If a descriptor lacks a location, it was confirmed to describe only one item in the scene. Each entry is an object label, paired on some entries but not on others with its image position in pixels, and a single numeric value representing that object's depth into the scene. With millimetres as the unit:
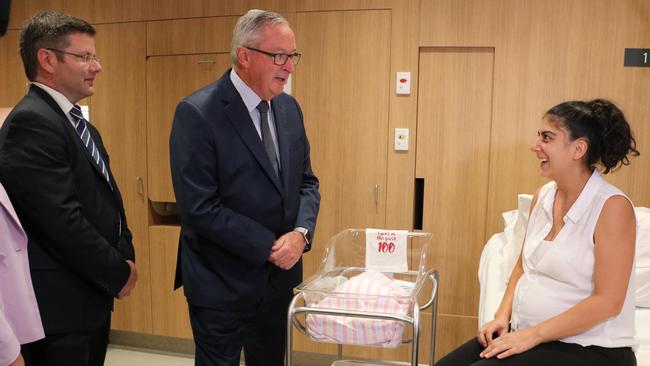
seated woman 1740
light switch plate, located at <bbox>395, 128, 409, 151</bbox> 3339
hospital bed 2322
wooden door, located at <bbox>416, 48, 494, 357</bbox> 3275
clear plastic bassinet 1771
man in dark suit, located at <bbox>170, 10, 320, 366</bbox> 1870
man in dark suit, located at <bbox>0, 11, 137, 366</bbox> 1756
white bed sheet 2018
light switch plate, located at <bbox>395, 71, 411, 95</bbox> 3297
